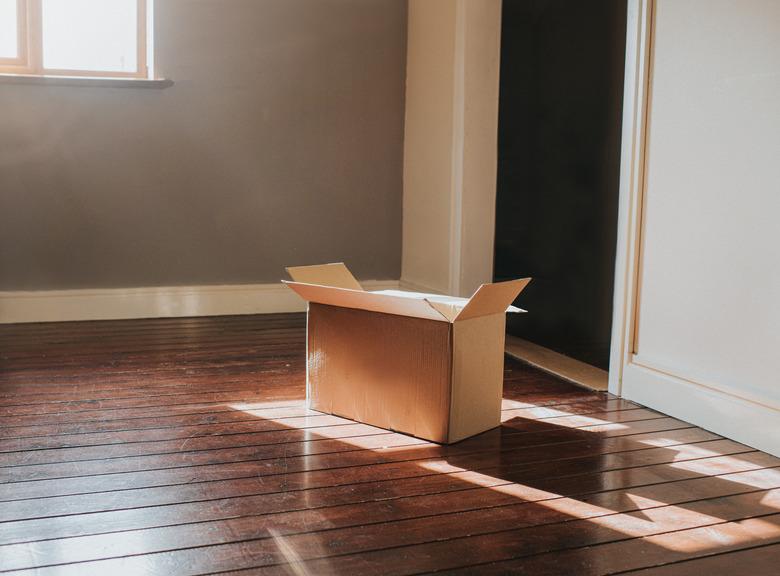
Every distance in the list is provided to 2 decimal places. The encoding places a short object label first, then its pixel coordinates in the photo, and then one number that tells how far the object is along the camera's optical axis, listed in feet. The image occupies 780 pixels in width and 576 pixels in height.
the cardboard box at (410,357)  6.08
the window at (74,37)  11.11
